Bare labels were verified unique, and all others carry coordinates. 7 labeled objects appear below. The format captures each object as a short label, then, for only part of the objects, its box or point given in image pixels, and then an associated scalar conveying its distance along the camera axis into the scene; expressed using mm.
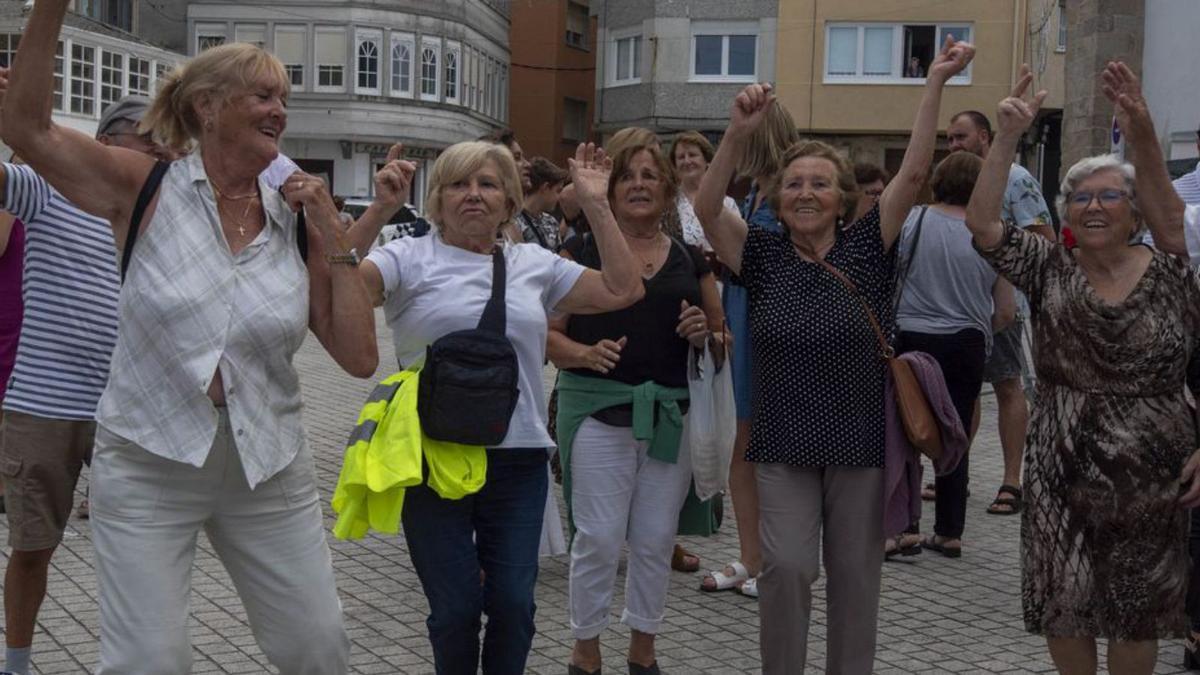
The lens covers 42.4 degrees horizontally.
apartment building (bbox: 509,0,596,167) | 56844
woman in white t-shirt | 4812
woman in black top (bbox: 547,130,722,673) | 5719
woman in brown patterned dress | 4836
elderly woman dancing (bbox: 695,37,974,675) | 5078
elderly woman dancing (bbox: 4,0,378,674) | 3855
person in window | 38875
